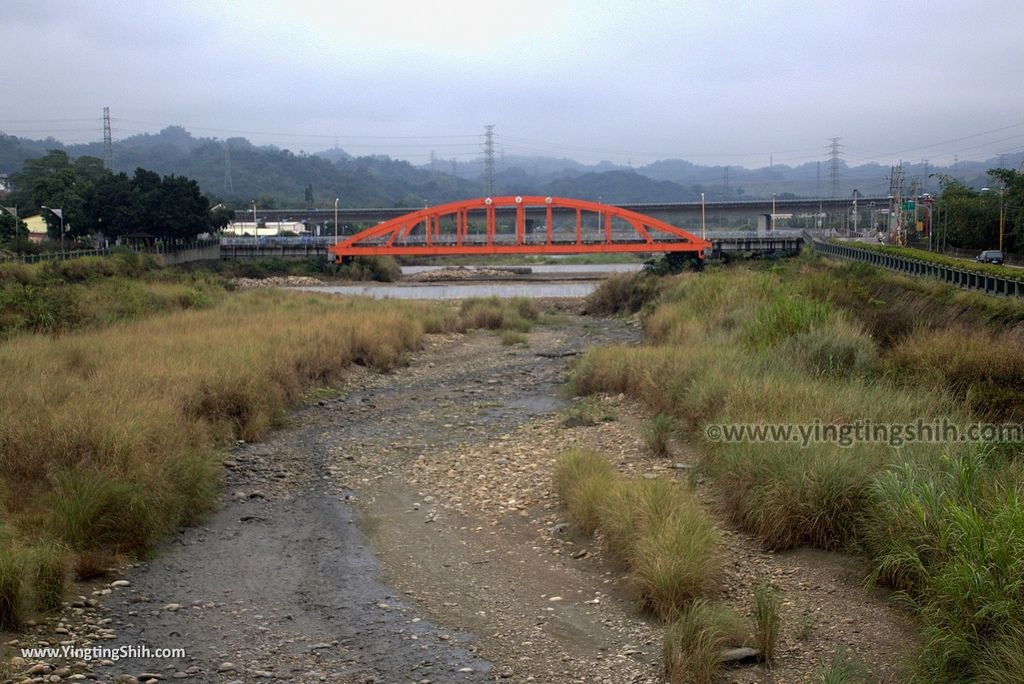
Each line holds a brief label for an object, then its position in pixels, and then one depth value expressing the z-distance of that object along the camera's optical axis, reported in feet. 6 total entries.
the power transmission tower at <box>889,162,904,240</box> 228.63
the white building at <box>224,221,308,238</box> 347.13
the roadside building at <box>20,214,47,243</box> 226.17
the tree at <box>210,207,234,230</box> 228.04
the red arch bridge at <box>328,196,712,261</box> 218.59
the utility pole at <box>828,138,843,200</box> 403.83
